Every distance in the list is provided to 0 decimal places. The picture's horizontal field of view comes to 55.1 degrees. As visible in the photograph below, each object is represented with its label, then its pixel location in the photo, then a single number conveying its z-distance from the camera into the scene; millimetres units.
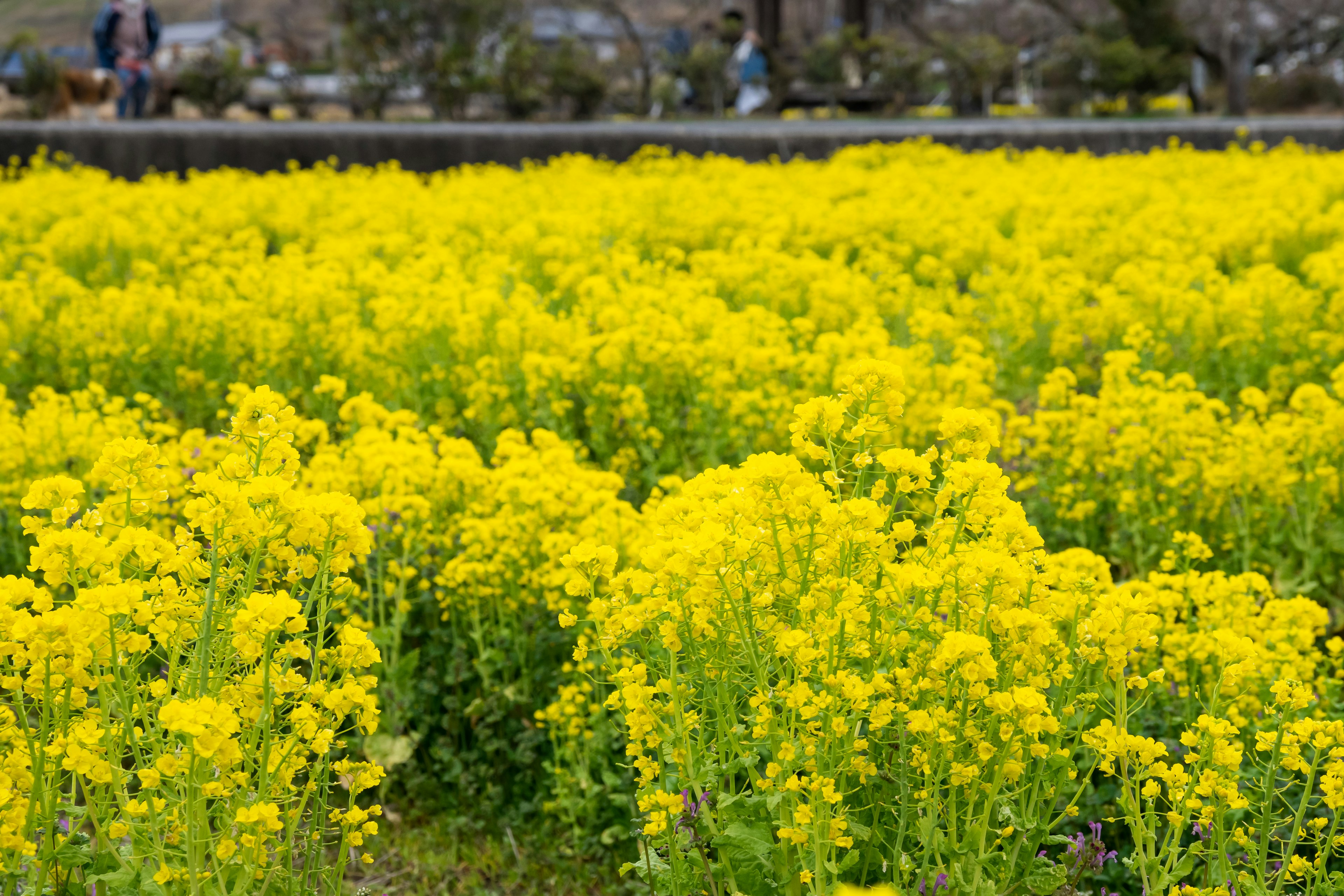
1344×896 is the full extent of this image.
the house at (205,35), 61562
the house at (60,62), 23233
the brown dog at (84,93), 17625
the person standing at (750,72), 21844
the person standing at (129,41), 16969
